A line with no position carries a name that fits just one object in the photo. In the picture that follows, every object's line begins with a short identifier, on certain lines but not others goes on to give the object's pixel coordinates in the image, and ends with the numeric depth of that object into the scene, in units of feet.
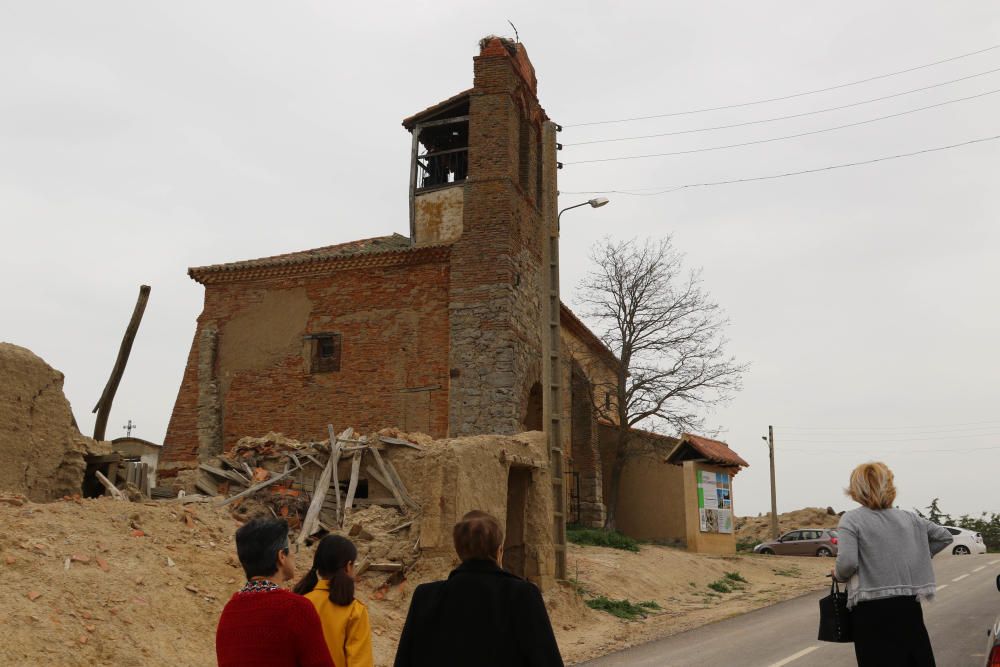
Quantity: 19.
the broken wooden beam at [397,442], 47.55
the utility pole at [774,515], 133.18
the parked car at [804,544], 110.11
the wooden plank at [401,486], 46.66
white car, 111.65
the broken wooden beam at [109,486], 42.75
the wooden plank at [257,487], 45.70
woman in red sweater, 11.49
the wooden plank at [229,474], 48.44
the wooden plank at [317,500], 44.78
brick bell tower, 75.00
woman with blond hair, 15.75
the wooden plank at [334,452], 47.98
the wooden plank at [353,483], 46.62
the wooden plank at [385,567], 43.60
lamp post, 55.16
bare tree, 99.81
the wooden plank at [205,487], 48.07
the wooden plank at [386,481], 46.80
